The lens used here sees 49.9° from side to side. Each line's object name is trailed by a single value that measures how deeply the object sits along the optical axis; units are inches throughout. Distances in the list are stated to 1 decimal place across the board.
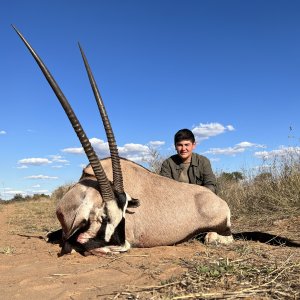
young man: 156.6
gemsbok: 103.4
